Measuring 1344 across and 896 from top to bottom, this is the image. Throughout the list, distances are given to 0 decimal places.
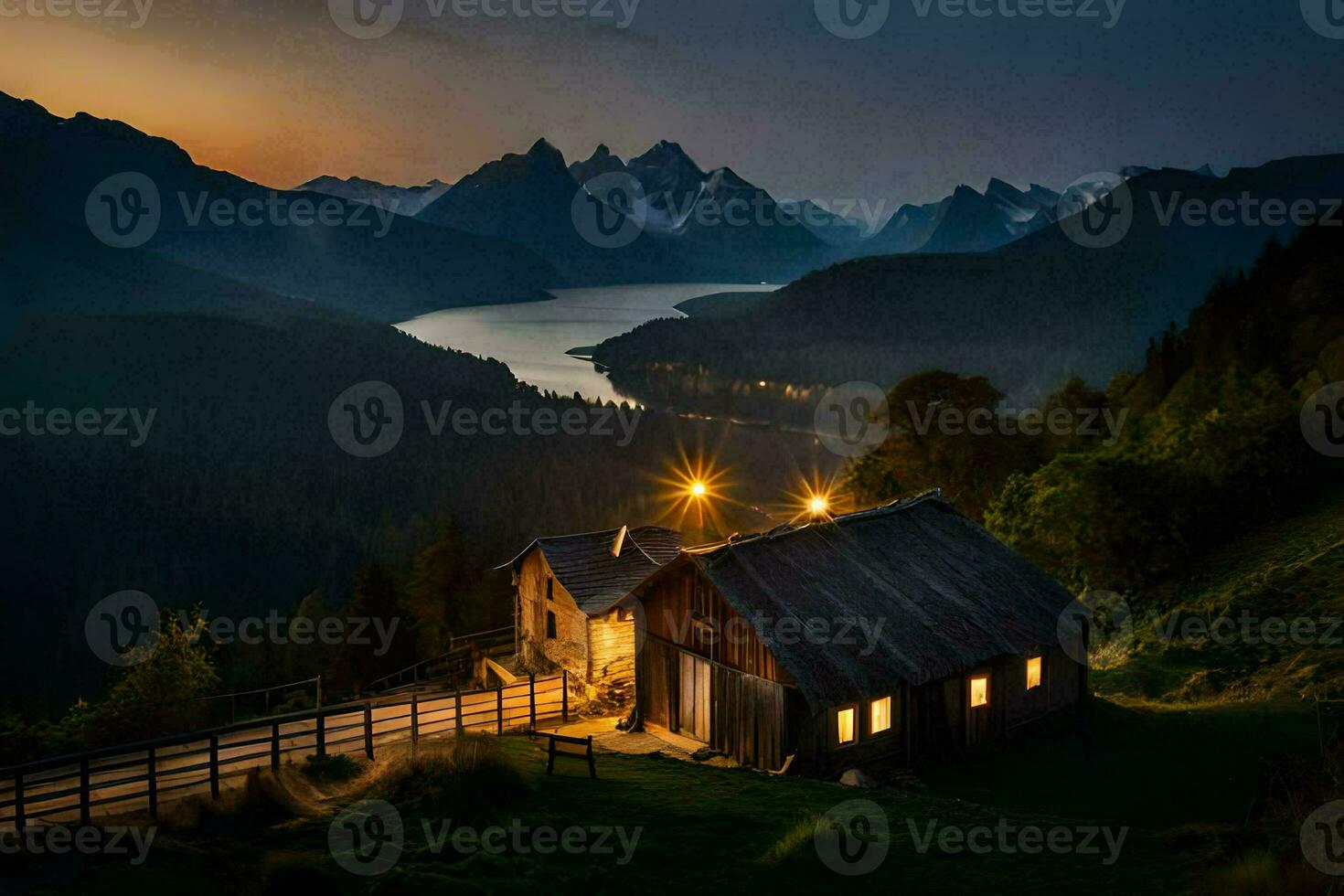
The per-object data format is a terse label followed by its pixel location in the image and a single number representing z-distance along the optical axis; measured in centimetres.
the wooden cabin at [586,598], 3081
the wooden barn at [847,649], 2253
